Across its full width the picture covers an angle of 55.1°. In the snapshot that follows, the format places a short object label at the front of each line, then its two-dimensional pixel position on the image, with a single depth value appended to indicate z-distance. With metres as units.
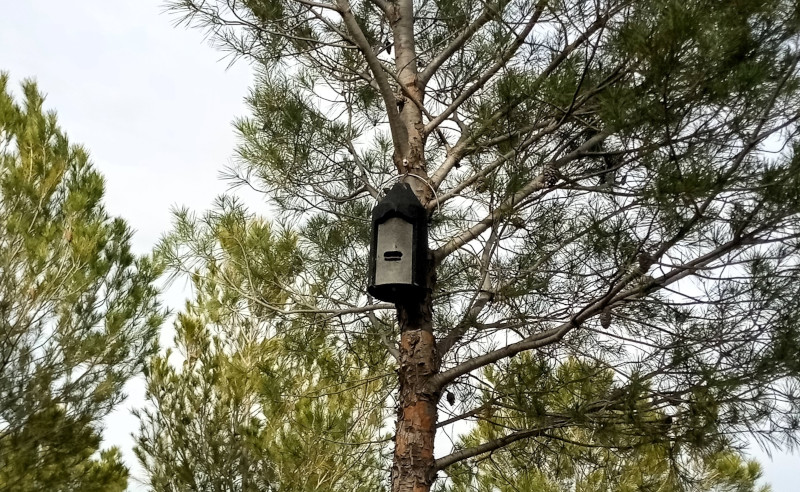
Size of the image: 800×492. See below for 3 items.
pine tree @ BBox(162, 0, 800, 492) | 1.92
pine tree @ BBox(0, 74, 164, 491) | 4.39
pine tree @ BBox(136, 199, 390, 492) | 4.71
